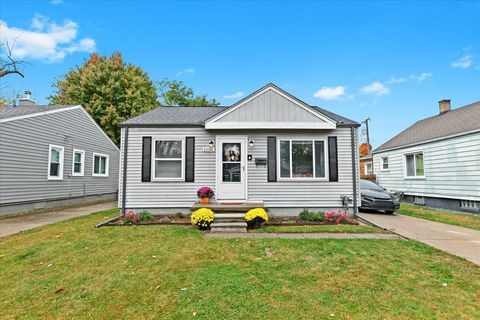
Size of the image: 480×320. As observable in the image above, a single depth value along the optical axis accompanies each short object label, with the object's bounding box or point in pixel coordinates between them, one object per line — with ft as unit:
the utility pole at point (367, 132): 87.04
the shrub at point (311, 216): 25.41
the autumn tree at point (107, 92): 66.08
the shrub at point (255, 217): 22.54
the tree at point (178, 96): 90.53
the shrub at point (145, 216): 25.54
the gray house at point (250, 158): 27.78
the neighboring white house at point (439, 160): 33.60
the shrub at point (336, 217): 25.16
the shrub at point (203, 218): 22.09
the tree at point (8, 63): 39.52
